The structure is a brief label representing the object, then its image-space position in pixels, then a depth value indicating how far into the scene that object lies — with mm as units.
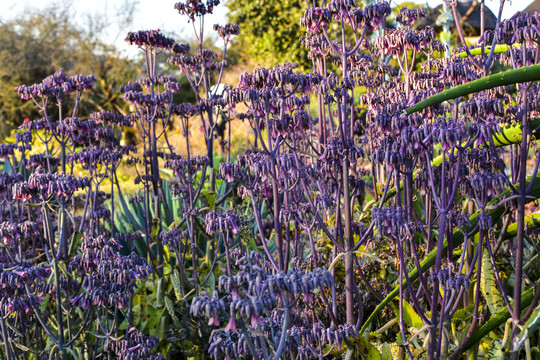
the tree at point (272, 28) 15250
